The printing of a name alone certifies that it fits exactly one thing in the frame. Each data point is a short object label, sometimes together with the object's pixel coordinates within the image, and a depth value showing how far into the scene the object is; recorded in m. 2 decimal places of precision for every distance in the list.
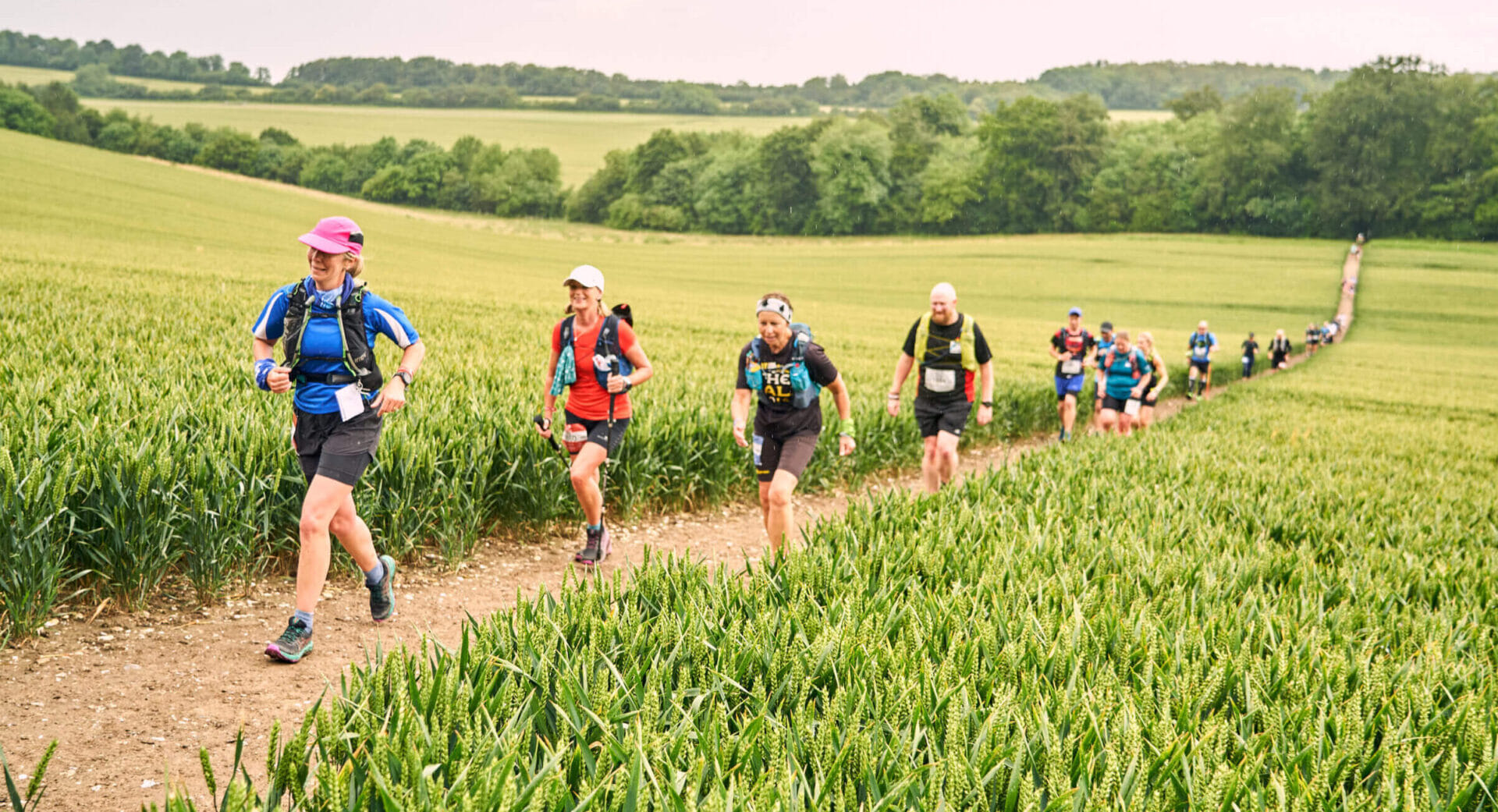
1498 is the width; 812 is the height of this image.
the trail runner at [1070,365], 13.59
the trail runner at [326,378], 4.83
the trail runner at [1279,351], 33.20
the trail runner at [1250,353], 28.81
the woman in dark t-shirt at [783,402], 6.58
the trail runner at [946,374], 8.53
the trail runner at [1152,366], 13.27
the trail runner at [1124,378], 13.24
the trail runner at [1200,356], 22.22
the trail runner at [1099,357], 13.85
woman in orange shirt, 6.66
